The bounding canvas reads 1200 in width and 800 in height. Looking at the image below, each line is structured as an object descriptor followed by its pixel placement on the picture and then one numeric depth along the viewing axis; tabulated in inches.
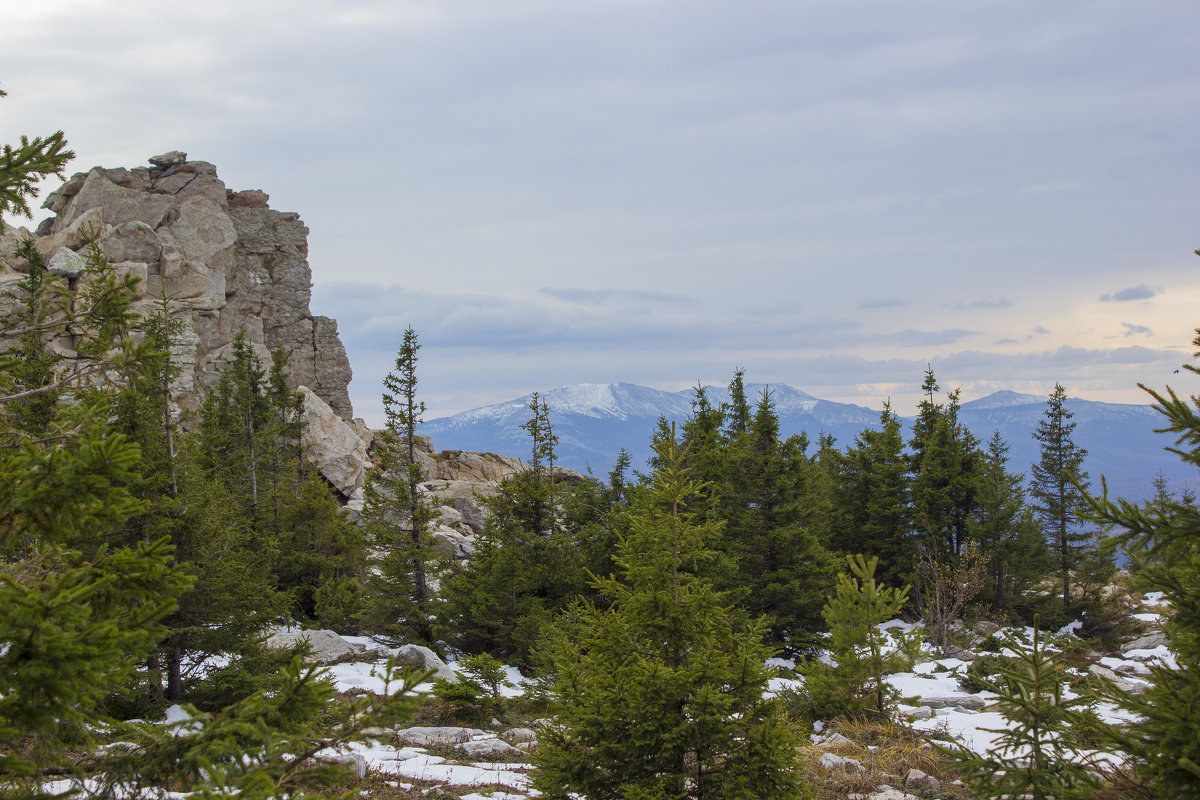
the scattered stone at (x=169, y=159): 2571.4
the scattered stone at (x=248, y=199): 2878.9
